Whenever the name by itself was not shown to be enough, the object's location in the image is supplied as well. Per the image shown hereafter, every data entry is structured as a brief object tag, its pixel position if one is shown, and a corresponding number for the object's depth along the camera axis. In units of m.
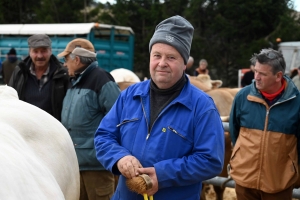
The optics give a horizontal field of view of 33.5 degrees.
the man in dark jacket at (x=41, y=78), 4.54
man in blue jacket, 2.45
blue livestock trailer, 13.78
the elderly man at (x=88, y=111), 4.06
